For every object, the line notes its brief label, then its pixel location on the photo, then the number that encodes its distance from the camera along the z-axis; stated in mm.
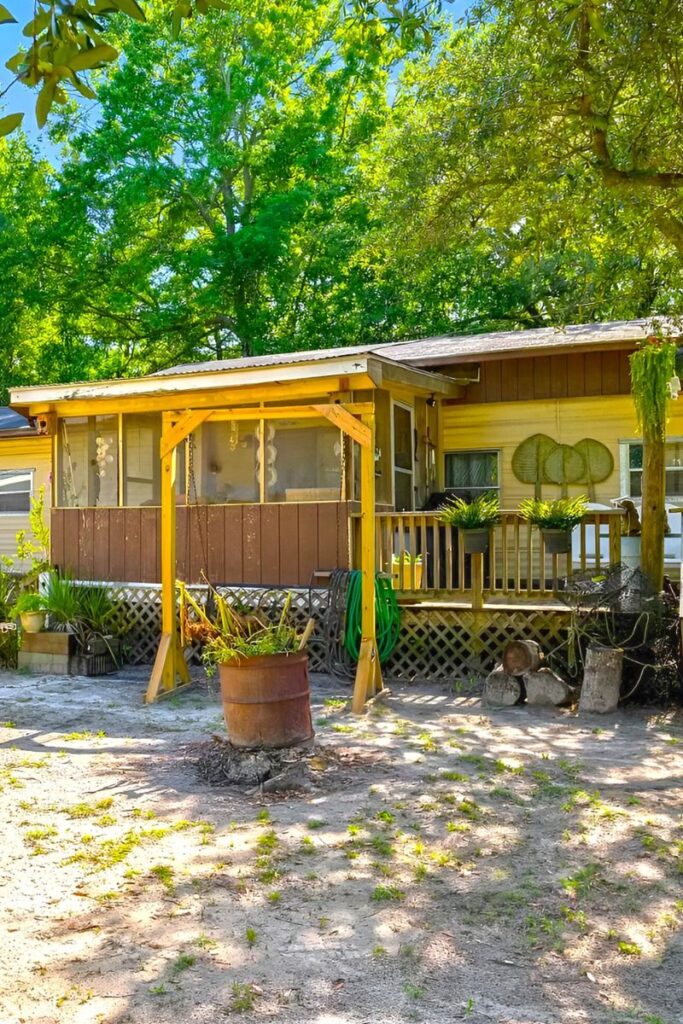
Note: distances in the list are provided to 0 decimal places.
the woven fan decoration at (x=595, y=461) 11852
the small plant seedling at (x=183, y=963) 3191
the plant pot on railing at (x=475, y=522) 8773
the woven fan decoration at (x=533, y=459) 12156
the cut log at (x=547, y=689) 7965
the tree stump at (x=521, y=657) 8133
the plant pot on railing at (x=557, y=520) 8453
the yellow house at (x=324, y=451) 10141
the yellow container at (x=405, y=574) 9992
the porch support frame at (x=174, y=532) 8039
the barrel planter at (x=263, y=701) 5902
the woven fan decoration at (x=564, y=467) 11977
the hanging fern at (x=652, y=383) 8102
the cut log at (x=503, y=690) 8133
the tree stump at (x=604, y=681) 7719
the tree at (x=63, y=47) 2184
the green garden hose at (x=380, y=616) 9109
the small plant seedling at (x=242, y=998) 2918
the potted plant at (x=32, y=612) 10414
